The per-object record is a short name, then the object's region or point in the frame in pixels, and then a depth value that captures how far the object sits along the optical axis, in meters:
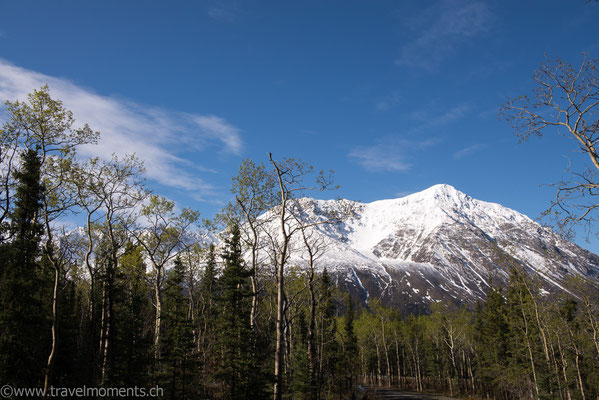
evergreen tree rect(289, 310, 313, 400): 21.12
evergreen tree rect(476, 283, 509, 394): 47.25
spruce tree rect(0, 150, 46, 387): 16.55
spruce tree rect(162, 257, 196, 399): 17.97
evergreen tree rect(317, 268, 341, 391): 32.56
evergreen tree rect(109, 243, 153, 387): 17.98
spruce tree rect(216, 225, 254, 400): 19.00
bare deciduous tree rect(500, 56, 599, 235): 9.03
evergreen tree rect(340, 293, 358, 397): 43.46
